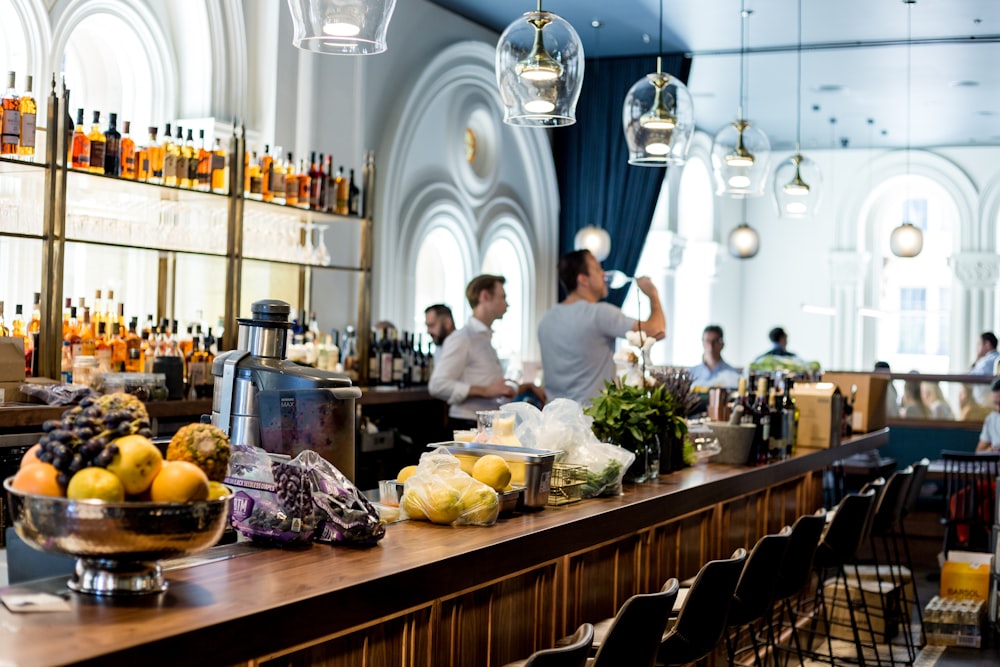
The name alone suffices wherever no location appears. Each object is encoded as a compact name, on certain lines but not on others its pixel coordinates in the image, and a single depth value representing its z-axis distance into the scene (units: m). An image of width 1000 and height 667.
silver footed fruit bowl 1.78
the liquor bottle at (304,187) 6.11
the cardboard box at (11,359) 4.30
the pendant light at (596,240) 9.59
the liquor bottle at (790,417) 4.97
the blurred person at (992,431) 7.50
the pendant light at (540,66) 3.35
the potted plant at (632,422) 3.68
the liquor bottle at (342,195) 6.44
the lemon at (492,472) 2.85
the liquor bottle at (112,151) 4.93
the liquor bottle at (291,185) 6.02
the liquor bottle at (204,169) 5.45
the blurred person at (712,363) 9.64
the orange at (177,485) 1.85
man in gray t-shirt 5.51
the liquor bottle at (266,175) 5.85
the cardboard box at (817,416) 5.38
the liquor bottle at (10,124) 4.49
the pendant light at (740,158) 5.67
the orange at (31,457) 1.89
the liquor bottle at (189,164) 5.33
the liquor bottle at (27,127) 4.54
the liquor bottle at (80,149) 4.80
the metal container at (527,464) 2.99
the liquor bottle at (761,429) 4.60
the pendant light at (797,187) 6.61
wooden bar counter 1.73
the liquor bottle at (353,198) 6.58
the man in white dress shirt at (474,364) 5.88
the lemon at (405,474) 2.92
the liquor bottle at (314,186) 6.21
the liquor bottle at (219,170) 5.51
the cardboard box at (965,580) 5.86
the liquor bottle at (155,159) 5.18
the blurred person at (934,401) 8.70
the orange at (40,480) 1.82
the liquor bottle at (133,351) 5.07
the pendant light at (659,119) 4.27
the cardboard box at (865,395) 6.41
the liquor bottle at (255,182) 5.75
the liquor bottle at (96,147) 4.86
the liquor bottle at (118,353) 5.03
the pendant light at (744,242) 13.29
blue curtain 9.70
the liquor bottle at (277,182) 5.91
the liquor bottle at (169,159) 5.24
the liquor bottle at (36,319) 4.71
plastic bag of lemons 2.71
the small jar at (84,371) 4.79
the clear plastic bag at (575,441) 3.26
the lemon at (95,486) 1.79
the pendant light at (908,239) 12.03
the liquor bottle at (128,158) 5.05
